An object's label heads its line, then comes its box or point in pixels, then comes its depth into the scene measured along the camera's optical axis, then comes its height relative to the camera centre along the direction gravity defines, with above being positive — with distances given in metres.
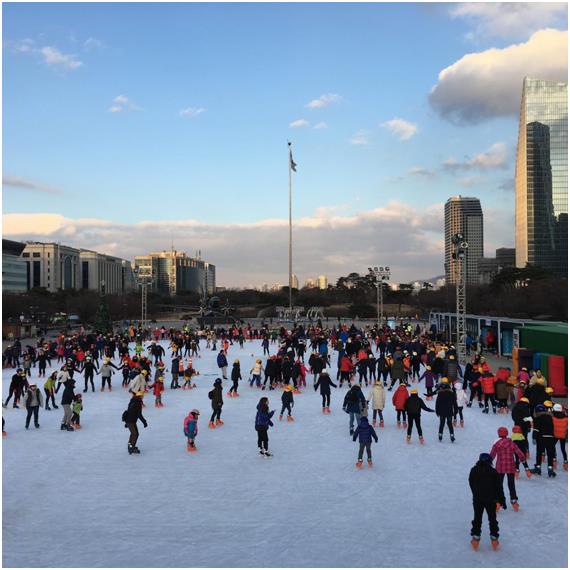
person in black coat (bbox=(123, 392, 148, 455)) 9.96 -2.37
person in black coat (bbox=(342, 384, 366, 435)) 10.70 -2.29
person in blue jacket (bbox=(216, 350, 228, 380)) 18.27 -2.34
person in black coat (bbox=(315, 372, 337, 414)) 13.55 -2.49
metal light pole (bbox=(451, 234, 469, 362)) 23.22 +1.47
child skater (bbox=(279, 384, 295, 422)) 12.59 -2.60
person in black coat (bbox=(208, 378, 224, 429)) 11.90 -2.48
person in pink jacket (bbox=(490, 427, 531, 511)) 7.25 -2.37
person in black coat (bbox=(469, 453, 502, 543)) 6.10 -2.38
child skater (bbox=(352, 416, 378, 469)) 9.02 -2.52
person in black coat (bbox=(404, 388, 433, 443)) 10.50 -2.40
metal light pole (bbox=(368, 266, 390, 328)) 44.88 +1.60
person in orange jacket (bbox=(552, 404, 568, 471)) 8.67 -2.24
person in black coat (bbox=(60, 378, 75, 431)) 11.80 -2.52
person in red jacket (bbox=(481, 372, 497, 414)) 13.25 -2.53
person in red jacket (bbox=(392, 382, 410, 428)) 11.36 -2.33
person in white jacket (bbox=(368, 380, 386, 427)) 11.52 -2.38
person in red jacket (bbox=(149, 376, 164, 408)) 14.57 -2.75
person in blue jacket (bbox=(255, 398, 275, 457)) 9.66 -2.46
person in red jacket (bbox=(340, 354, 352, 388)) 17.08 -2.48
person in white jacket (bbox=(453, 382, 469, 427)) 11.94 -2.55
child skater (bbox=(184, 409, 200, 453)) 10.05 -2.57
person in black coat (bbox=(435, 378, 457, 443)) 10.48 -2.30
